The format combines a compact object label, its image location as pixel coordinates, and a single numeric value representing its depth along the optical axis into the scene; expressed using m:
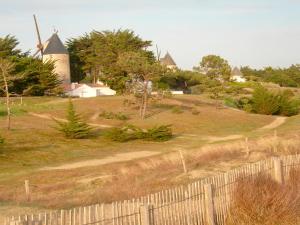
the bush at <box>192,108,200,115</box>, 55.51
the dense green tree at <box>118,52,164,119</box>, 51.00
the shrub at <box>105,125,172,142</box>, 39.31
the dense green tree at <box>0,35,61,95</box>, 63.06
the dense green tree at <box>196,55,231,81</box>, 62.34
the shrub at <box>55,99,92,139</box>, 38.94
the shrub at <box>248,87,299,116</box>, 63.78
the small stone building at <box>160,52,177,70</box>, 123.56
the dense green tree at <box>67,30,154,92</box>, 80.73
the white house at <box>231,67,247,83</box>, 129.62
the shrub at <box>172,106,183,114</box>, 54.97
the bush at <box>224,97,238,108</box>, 68.81
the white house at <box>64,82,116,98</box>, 74.25
